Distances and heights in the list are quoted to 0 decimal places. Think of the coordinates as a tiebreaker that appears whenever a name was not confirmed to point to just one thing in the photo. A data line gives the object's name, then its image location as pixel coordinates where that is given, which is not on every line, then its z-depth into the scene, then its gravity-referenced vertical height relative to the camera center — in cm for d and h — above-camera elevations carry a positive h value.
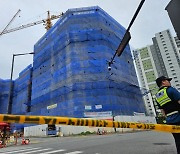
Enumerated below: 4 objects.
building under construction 2797 +1218
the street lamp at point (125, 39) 585 +376
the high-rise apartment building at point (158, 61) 7035 +2869
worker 248 +28
